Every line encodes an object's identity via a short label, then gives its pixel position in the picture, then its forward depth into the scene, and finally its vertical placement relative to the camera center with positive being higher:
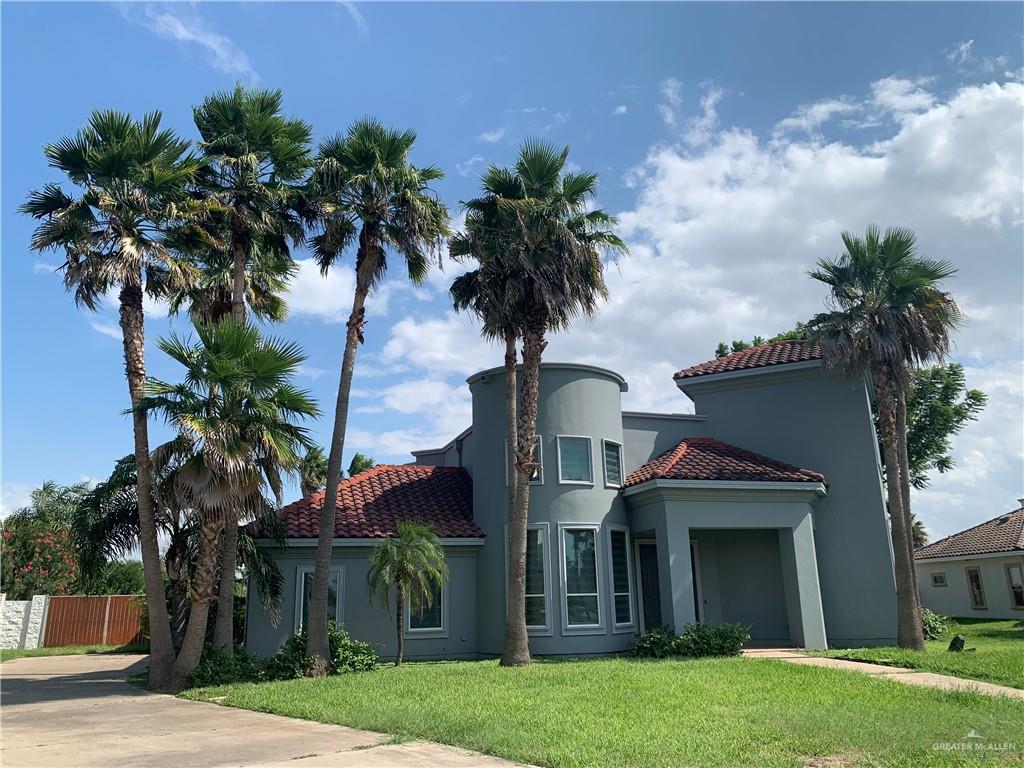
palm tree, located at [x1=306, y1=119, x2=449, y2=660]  17.34 +8.92
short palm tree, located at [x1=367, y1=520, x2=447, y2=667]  16.78 +0.54
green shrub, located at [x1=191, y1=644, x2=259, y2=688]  14.98 -1.54
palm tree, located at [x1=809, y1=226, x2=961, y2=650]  17.91 +6.24
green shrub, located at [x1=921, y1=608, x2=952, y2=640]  22.61 -1.36
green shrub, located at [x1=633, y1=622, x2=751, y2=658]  17.45 -1.32
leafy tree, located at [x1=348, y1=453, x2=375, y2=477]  43.55 +7.36
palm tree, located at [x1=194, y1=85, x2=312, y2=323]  17.27 +9.86
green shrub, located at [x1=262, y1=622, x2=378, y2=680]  15.63 -1.42
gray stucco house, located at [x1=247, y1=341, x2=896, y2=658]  19.02 +1.70
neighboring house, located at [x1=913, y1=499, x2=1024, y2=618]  30.80 +0.41
